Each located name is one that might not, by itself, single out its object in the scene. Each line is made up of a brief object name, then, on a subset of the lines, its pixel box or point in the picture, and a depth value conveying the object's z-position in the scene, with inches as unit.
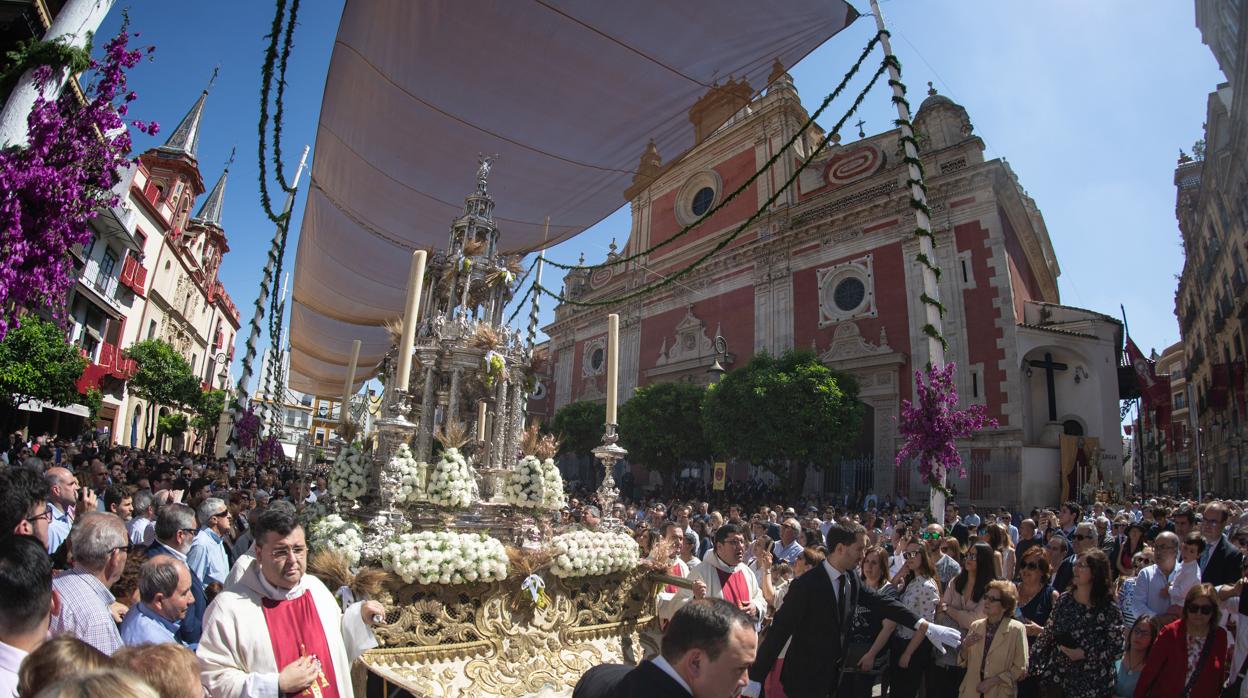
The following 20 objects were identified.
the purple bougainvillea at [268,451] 962.1
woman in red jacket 177.2
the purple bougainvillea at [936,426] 395.5
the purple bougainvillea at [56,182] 183.3
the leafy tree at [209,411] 1321.4
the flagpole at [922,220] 358.9
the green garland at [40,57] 182.7
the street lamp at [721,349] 1166.3
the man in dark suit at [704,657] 83.3
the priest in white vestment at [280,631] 101.9
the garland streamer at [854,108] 364.5
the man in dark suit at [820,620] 162.6
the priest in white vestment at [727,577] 198.2
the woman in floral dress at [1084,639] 175.6
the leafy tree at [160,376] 1130.0
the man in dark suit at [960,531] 427.9
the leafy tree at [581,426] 1326.3
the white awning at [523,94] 215.0
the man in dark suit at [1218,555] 244.8
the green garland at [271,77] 232.2
